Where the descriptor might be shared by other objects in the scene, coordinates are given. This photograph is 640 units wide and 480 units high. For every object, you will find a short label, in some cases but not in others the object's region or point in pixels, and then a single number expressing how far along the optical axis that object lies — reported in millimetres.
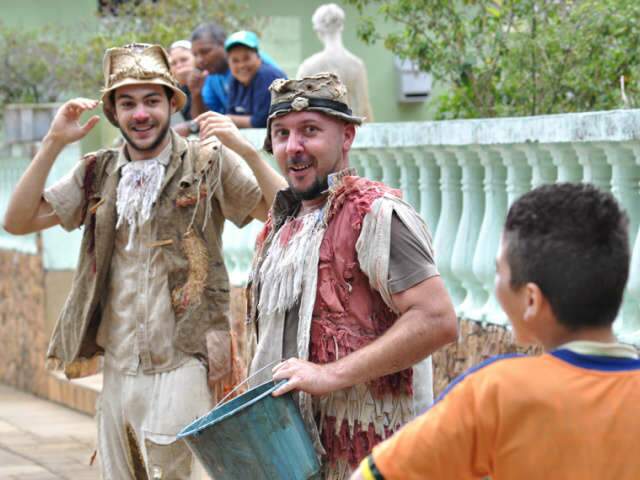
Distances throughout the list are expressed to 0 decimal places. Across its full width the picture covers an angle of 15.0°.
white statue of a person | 18618
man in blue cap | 15489
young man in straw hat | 8759
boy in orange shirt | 4415
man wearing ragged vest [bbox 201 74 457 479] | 6261
